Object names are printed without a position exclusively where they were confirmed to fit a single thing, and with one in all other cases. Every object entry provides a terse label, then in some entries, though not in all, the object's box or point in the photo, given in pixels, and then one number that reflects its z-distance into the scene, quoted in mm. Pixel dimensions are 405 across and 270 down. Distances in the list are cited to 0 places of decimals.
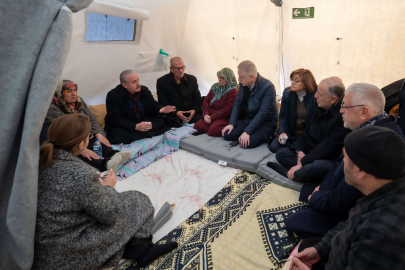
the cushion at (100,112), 3695
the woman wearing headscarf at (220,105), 3582
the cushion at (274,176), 2397
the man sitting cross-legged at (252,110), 3176
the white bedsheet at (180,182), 2326
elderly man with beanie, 912
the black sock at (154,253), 1686
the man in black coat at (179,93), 3996
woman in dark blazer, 2762
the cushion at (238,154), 2812
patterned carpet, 1697
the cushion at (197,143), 3277
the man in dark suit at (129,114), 3504
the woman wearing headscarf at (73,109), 2787
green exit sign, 3412
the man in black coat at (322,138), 2283
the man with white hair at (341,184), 1675
